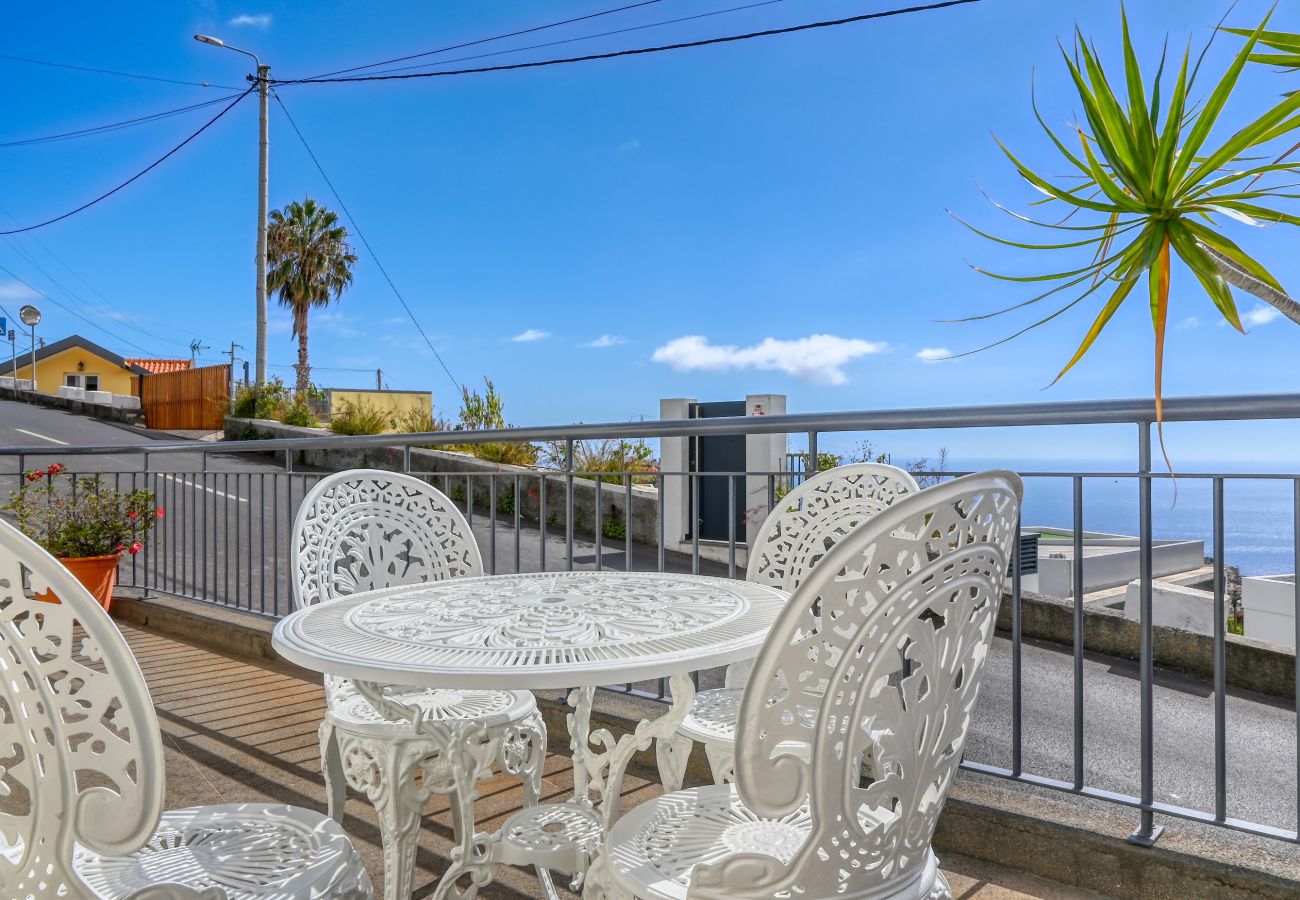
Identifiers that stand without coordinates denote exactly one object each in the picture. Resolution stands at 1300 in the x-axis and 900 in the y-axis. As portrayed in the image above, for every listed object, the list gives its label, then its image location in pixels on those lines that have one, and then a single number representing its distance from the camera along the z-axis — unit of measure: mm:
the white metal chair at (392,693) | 1570
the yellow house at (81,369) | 33969
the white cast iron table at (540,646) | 1211
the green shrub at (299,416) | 16484
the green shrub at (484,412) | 11688
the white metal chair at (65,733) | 878
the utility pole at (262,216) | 16766
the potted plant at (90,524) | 4621
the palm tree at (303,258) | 22797
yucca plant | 1769
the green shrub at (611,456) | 10266
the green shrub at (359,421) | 14156
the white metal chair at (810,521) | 2074
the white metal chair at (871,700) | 935
